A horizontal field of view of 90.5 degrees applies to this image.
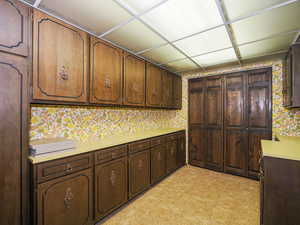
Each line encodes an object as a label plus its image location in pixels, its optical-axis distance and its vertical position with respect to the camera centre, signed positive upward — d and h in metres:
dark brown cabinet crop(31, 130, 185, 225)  1.36 -0.82
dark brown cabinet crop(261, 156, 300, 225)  1.49 -0.82
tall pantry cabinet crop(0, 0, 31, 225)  1.20 +0.01
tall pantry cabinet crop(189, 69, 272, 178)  3.02 -0.16
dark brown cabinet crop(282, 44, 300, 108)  2.09 +0.52
